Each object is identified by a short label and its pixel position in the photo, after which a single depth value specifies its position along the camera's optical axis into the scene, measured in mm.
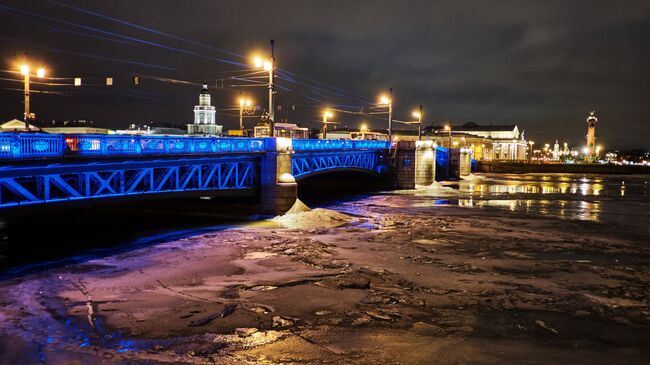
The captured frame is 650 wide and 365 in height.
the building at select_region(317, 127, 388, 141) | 90500
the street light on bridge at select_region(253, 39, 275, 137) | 30000
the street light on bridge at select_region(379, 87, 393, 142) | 58531
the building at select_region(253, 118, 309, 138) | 54762
